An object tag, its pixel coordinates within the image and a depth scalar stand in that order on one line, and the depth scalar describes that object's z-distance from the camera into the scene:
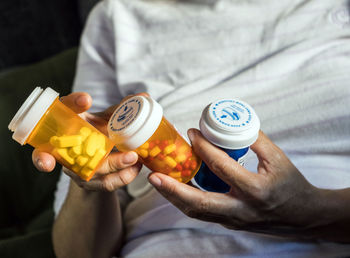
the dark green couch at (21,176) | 0.95
